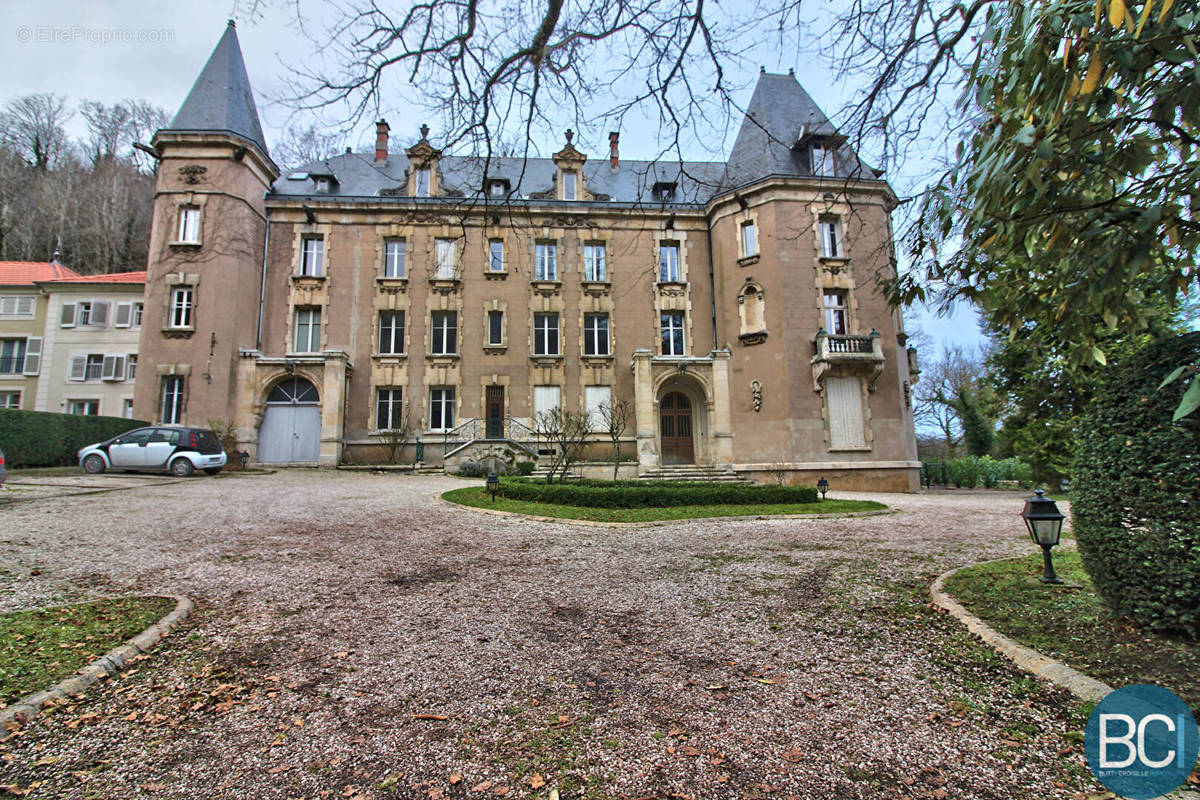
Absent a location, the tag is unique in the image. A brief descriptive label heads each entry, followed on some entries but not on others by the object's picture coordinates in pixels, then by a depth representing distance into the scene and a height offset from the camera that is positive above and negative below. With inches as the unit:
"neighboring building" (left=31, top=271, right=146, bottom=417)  1023.0 +235.7
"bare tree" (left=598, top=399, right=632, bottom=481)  811.4 +73.0
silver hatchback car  586.2 +16.5
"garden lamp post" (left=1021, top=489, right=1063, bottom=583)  187.3 -24.1
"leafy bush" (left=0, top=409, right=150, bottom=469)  592.7 +38.8
